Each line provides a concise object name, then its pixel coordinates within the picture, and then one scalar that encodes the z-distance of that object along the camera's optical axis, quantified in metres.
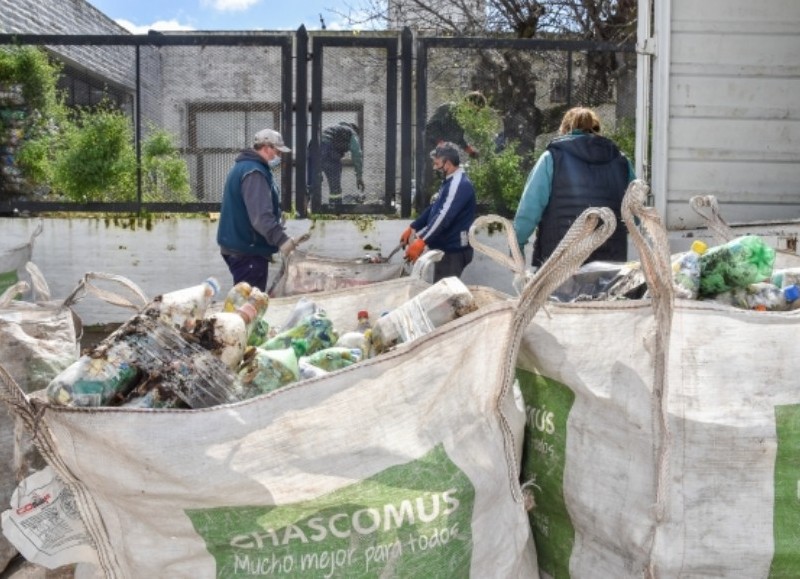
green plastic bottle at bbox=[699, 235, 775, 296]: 2.27
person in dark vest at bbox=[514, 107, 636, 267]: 4.88
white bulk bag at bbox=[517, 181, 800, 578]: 1.89
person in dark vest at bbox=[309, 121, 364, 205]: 7.61
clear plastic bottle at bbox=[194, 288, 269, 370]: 2.05
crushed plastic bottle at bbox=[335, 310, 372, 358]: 2.39
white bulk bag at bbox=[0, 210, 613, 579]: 1.67
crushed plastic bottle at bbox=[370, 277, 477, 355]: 2.22
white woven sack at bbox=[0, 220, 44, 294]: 5.46
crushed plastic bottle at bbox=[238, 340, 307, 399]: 2.03
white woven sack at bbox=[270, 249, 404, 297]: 4.93
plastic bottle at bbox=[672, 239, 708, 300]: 2.26
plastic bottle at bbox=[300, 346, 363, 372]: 2.26
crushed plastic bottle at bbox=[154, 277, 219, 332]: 2.11
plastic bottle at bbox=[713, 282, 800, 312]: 2.24
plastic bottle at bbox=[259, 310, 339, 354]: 2.47
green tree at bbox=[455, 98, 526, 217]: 7.59
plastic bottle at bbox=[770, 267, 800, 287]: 2.36
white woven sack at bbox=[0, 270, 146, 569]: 2.76
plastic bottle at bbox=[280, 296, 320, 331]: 2.70
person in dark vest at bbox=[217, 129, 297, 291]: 5.64
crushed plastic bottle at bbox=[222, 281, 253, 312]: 2.60
